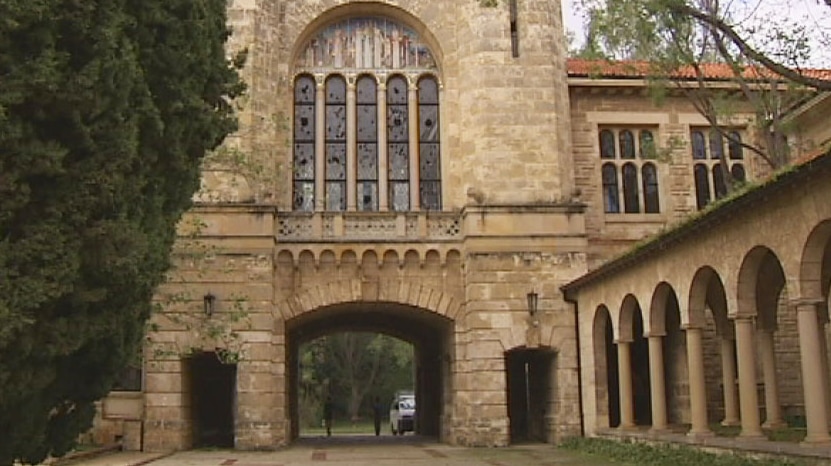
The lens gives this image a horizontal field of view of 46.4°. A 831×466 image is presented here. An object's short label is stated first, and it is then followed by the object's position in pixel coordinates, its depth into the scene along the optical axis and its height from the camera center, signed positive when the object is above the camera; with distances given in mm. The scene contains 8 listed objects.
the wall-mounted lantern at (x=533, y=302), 21812 +1823
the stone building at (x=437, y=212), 21359 +3967
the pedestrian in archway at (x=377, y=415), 33578 -972
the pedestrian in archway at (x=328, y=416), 33150 -961
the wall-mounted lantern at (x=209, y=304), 21234 +1862
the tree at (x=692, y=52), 13508 +5820
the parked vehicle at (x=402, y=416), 35219 -1081
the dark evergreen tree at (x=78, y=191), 8344 +1855
